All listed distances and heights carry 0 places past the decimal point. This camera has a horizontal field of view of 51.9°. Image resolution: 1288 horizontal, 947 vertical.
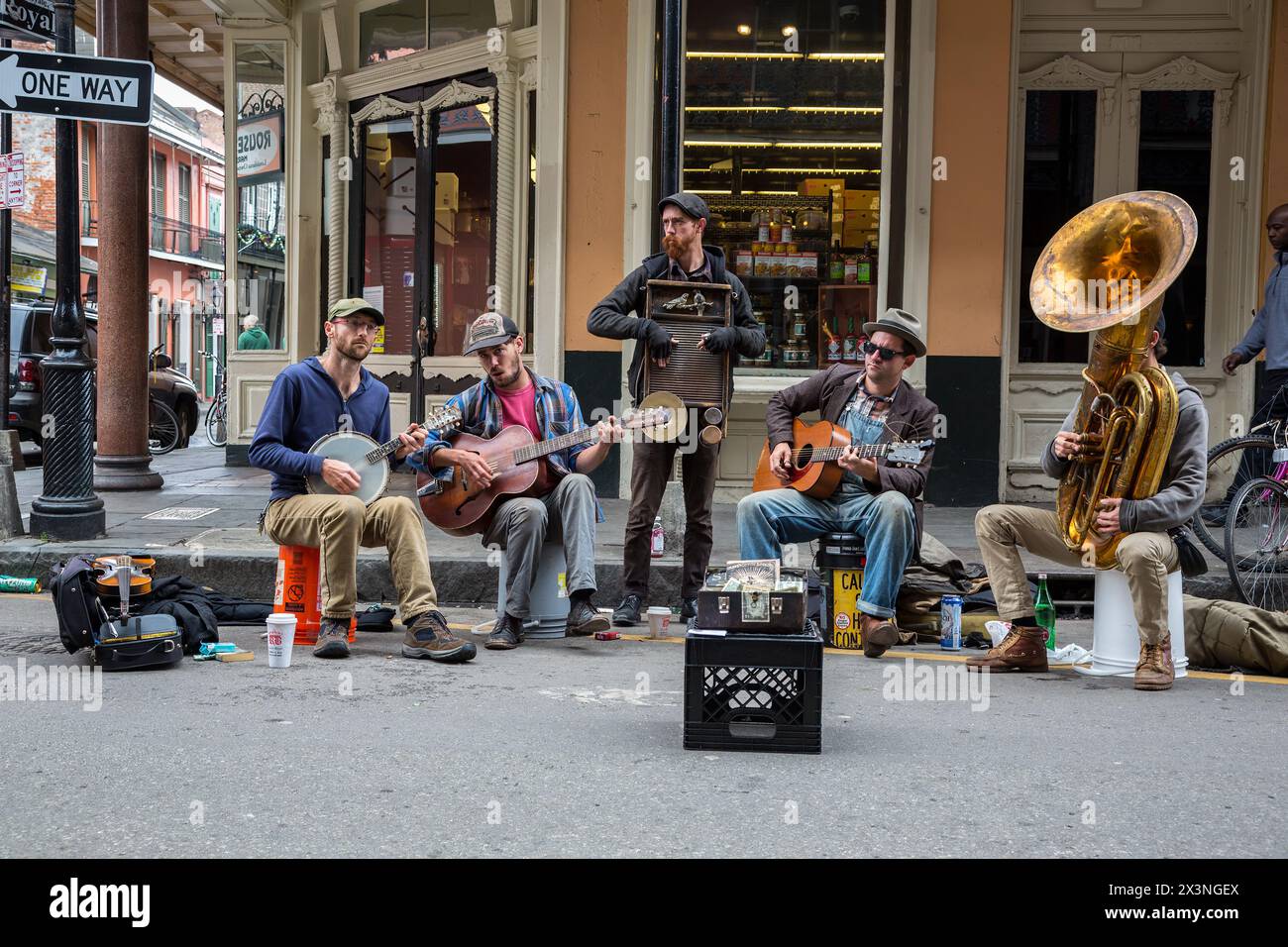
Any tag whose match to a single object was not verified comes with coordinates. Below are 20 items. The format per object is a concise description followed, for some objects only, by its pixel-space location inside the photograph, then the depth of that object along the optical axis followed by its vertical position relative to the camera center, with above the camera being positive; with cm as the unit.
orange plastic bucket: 643 -104
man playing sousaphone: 565 -67
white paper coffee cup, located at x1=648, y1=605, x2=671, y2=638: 674 -121
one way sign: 777 +170
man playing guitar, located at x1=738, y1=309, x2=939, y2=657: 627 -49
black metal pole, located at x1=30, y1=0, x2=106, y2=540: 836 -16
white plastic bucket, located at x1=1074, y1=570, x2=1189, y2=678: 583 -105
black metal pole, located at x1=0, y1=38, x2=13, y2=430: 916 +70
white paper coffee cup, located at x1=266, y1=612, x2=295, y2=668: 584 -116
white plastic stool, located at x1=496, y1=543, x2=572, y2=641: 670 -110
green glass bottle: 664 -112
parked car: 1558 +13
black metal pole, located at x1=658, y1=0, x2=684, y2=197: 762 +166
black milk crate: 450 -105
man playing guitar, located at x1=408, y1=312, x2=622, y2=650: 644 -43
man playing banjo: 617 -57
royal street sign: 859 +232
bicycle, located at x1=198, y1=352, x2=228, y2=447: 2009 -71
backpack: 572 -101
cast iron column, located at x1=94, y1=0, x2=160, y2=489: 1123 +56
